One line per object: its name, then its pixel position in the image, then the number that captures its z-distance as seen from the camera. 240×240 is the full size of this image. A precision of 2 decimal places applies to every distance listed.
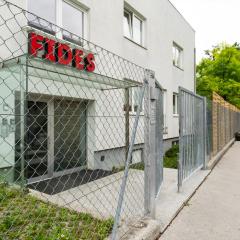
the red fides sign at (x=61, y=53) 4.80
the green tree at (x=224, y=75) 22.36
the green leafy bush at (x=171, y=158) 7.71
